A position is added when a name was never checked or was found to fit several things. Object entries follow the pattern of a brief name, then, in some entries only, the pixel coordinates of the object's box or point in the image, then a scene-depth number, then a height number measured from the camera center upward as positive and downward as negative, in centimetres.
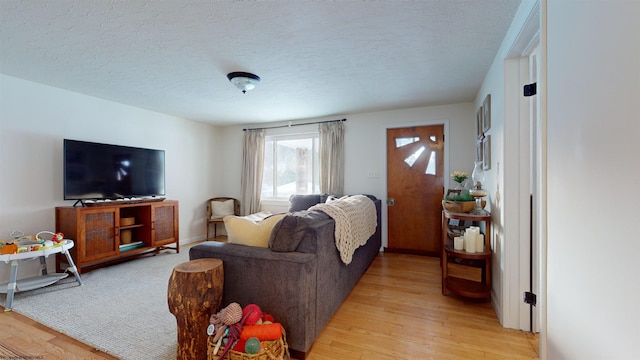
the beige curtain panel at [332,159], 435 +37
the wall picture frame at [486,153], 248 +29
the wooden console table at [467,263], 227 -82
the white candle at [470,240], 231 -53
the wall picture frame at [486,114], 249 +68
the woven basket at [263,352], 133 -91
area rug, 176 -112
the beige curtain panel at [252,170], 496 +21
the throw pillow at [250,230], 184 -36
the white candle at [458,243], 240 -58
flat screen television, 307 +13
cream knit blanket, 213 -39
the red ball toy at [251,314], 145 -77
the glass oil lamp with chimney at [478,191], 246 -10
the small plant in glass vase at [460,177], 280 +5
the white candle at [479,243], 231 -56
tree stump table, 150 -74
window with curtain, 473 +29
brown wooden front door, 389 -10
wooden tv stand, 296 -65
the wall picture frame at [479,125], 292 +68
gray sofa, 160 -61
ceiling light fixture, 262 +105
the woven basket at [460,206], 239 -23
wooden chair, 480 -62
